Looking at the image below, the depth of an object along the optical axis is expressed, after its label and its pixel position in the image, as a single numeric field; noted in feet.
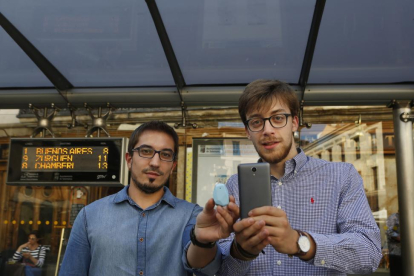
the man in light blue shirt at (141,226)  6.77
